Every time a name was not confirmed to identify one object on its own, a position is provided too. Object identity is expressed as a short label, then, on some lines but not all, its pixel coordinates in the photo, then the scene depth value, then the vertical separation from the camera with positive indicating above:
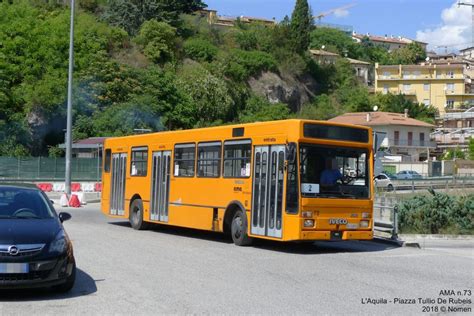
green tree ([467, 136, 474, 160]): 81.44 +3.55
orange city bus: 14.73 -0.18
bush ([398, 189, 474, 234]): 20.33 -1.17
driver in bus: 14.97 +0.02
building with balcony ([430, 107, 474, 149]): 100.17 +7.14
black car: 8.75 -1.11
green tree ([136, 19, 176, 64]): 78.31 +15.14
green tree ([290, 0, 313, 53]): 100.74 +23.28
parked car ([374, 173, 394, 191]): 49.89 -0.45
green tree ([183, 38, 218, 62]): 84.56 +15.24
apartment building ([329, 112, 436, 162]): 90.31 +6.22
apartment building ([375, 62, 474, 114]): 120.75 +16.92
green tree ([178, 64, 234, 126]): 71.11 +7.91
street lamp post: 32.16 +1.77
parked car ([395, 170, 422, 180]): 61.12 +0.23
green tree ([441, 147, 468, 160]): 86.44 +3.09
